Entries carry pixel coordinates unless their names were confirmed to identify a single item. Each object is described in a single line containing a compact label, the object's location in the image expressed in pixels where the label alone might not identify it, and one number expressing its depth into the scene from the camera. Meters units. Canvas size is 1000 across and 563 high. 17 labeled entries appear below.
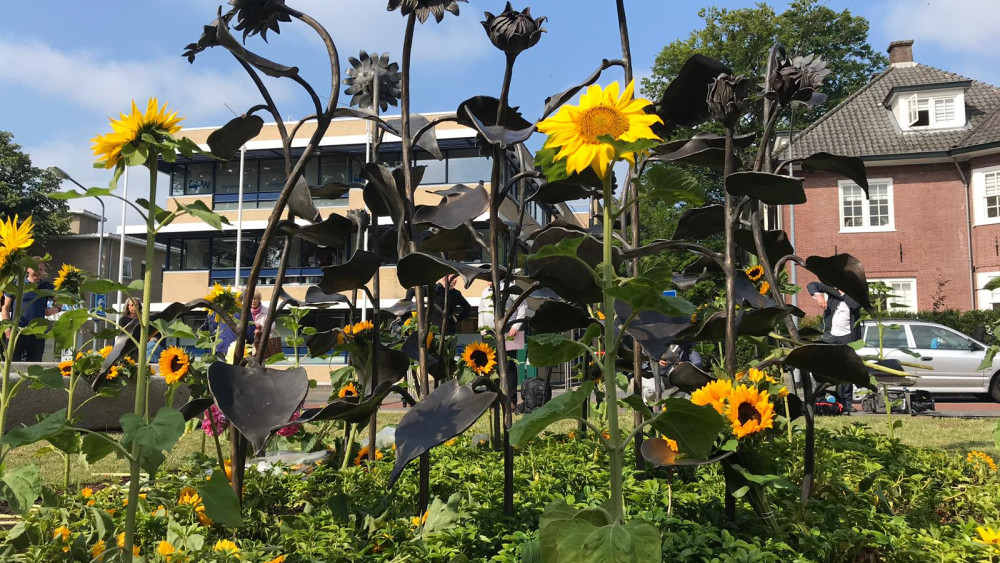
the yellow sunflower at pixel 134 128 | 1.22
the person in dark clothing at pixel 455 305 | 2.98
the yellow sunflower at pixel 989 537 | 1.44
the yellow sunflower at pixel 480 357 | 2.76
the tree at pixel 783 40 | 24.05
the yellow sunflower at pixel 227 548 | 1.35
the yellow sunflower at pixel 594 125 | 1.07
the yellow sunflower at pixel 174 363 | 2.40
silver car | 10.32
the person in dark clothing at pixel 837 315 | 6.52
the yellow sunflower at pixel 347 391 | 2.59
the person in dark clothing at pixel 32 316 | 5.31
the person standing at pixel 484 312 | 3.87
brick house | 16.83
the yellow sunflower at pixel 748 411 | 1.34
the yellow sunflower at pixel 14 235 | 1.40
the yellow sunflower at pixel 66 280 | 2.64
